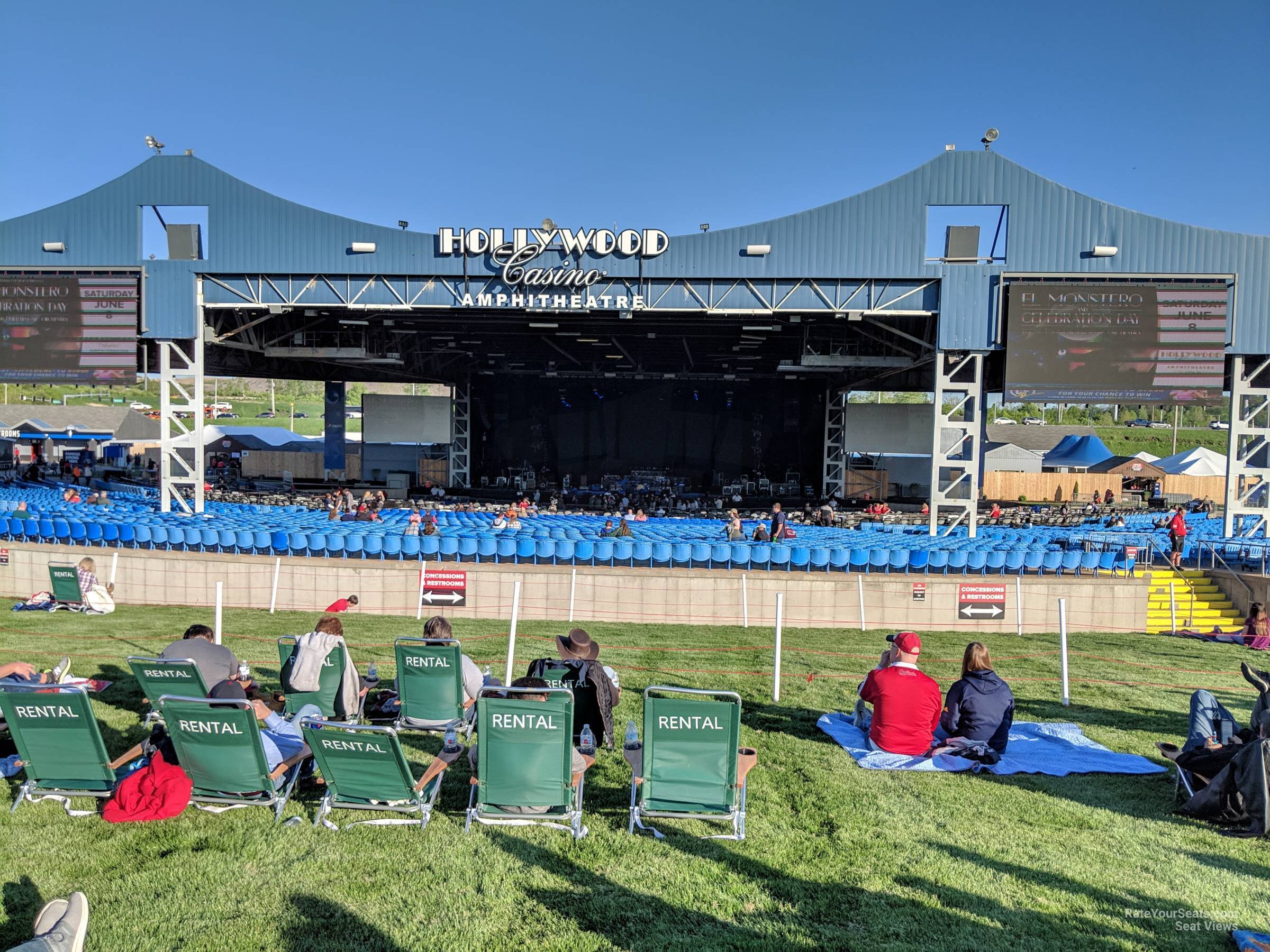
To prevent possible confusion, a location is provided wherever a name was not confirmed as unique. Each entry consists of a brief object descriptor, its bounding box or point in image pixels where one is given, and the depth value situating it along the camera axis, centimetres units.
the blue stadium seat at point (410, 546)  1843
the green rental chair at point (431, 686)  685
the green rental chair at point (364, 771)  509
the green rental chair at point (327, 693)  679
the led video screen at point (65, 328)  2459
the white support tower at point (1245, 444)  2422
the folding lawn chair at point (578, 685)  626
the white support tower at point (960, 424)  2406
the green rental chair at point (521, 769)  517
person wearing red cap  689
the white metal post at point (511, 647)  778
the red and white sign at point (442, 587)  1585
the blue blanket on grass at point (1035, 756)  673
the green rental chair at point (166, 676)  652
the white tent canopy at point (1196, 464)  3944
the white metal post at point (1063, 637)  911
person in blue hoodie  689
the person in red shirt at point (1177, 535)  2047
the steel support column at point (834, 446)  4181
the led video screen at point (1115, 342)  2230
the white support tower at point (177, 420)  2512
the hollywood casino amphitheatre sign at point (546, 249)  2398
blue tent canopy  4316
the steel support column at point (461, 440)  4525
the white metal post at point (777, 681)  891
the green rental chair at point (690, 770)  531
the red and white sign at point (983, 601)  1631
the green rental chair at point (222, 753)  524
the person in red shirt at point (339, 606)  1116
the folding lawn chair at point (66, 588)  1362
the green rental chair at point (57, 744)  529
